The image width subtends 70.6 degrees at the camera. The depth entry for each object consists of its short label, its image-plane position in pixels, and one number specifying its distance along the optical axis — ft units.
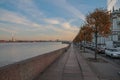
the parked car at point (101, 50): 56.74
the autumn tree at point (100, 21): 32.89
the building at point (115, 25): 90.04
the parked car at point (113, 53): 40.94
